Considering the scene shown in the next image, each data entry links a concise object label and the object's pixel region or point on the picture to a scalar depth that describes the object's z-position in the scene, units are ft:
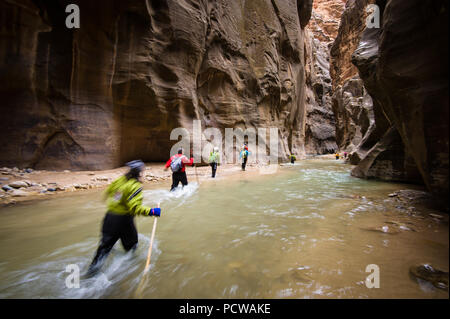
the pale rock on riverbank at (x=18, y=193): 18.87
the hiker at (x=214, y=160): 32.99
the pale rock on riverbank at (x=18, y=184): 20.60
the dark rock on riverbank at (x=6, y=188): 19.53
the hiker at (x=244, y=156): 42.69
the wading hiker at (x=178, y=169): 22.13
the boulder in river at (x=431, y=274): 5.88
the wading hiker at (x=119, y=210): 8.16
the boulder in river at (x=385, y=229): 10.38
